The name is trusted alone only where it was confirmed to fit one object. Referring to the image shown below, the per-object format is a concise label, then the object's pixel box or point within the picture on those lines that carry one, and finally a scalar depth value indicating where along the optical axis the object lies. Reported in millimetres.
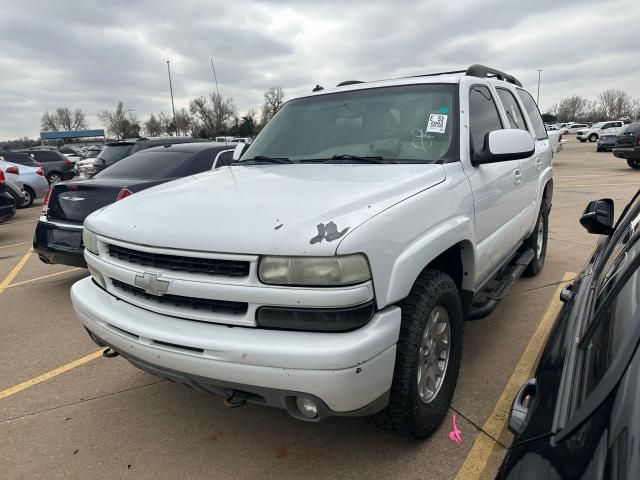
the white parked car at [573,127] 60906
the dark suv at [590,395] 1000
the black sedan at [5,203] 8898
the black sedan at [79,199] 4938
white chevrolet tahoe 1963
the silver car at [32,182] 13727
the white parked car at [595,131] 44969
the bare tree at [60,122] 98562
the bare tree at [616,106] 98875
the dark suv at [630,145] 17031
